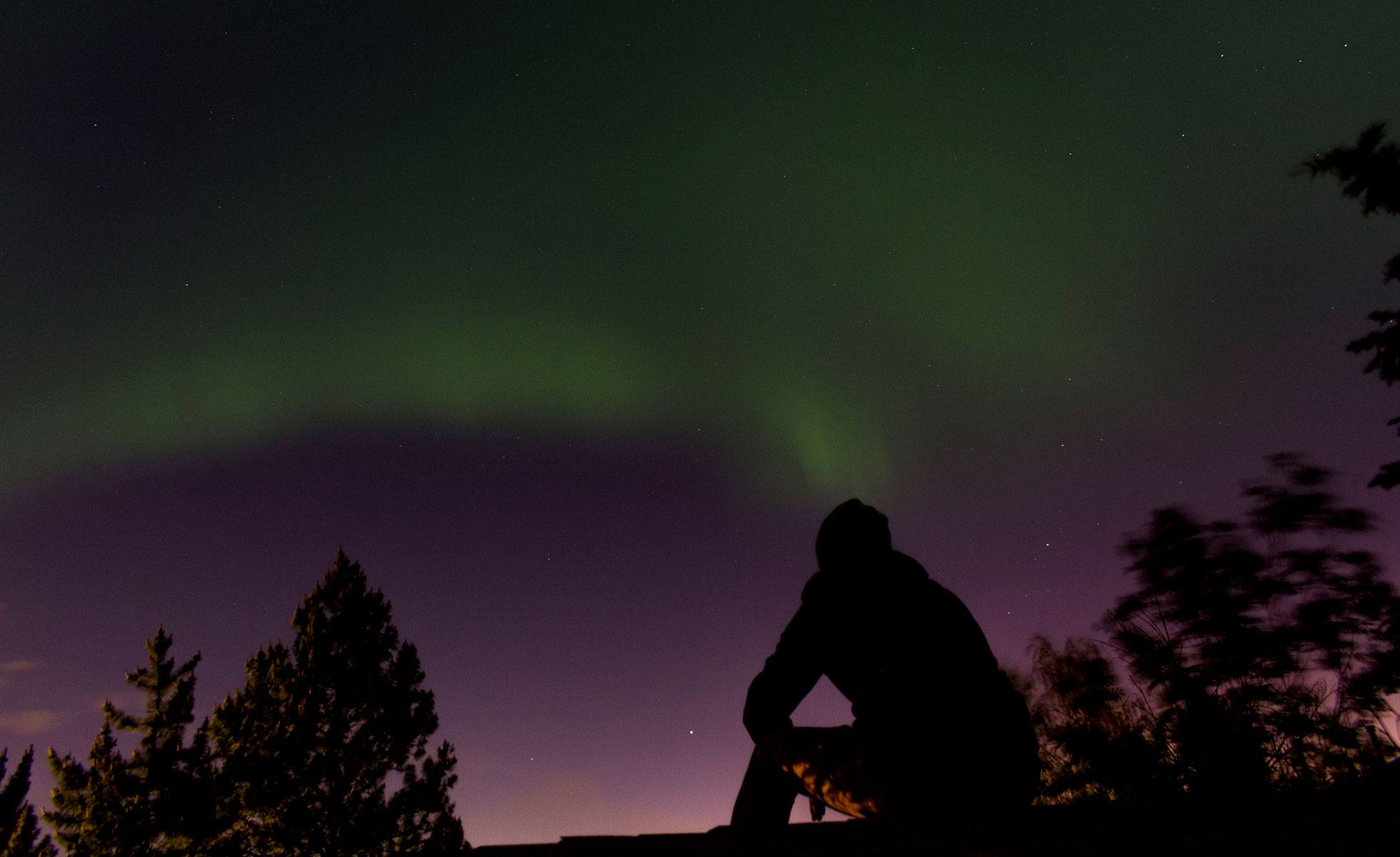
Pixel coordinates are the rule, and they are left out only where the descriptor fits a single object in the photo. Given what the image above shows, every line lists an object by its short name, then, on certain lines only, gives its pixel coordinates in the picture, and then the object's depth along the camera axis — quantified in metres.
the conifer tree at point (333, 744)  17.98
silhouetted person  2.69
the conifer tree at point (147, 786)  18.64
